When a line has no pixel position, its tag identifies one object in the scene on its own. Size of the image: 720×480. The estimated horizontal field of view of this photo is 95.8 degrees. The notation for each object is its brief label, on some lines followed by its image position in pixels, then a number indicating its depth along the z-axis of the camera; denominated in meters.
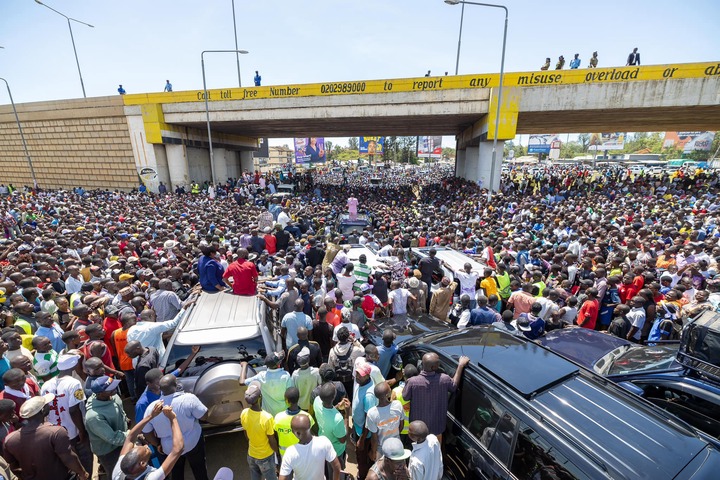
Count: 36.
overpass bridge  16.27
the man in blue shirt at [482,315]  5.05
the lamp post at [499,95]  13.80
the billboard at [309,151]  56.03
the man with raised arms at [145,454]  2.15
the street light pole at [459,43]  26.84
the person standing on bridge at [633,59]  16.19
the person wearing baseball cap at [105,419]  2.94
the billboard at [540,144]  62.50
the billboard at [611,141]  61.57
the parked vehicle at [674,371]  3.05
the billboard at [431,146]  52.66
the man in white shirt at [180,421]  2.91
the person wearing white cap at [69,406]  3.16
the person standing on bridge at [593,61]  16.69
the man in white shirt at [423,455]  2.45
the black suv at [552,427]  2.20
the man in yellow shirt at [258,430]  2.96
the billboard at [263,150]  53.78
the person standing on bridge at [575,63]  17.27
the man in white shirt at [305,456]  2.56
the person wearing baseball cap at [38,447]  2.64
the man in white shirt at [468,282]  6.39
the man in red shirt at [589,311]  5.31
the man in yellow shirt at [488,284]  6.13
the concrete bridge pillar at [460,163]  27.98
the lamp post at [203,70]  17.88
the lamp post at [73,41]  24.74
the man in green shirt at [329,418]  2.99
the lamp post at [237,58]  29.00
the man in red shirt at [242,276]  5.43
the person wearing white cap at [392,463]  2.28
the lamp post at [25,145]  25.37
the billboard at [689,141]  61.34
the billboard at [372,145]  50.72
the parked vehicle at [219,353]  3.49
